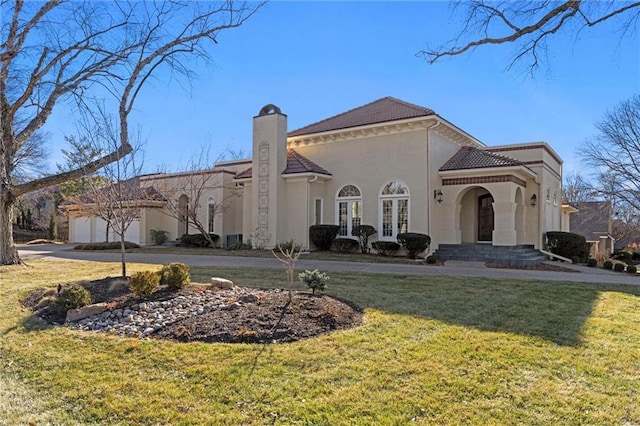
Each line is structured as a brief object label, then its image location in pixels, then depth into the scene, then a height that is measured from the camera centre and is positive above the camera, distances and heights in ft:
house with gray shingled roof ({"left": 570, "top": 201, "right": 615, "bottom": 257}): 132.05 +1.24
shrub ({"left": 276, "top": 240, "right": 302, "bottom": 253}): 61.45 -3.40
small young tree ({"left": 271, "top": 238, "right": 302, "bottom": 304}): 21.79 -2.46
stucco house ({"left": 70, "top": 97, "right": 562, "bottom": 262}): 59.11 +6.56
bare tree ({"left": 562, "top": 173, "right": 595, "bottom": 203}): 122.45 +11.88
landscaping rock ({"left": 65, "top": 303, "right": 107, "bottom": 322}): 21.14 -4.66
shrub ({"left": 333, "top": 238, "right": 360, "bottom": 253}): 62.44 -3.39
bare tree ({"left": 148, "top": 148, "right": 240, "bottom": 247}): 79.97 +5.89
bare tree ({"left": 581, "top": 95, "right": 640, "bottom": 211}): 100.57 +18.34
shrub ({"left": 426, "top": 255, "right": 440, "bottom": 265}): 53.06 -4.80
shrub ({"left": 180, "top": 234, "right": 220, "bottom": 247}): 77.25 -3.33
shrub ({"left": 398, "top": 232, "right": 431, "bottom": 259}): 56.24 -2.64
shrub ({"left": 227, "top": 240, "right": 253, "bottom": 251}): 67.05 -3.89
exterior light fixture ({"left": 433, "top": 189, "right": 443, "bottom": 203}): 60.49 +4.13
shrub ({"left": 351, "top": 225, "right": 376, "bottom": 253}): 61.55 -1.68
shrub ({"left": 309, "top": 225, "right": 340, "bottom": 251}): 63.13 -1.90
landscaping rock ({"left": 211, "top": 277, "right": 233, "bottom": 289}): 27.68 -4.09
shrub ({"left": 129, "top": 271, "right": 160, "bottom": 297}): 23.53 -3.53
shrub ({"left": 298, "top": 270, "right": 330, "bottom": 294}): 25.04 -3.49
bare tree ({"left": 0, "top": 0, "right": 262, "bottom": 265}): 40.45 +15.20
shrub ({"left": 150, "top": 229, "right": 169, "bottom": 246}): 85.35 -3.08
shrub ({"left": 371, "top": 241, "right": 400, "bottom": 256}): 58.75 -3.47
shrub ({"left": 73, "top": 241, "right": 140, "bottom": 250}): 76.13 -4.54
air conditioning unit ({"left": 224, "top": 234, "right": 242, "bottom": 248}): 76.48 -3.11
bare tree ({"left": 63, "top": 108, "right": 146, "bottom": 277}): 31.01 +2.36
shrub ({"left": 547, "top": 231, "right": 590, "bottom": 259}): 63.93 -3.36
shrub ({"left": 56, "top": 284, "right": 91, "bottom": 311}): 21.80 -4.07
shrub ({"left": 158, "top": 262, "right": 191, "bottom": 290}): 26.11 -3.40
